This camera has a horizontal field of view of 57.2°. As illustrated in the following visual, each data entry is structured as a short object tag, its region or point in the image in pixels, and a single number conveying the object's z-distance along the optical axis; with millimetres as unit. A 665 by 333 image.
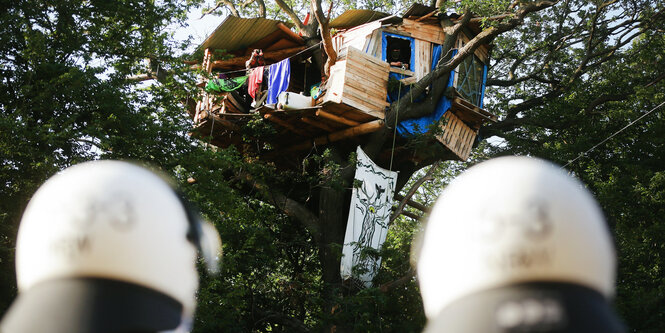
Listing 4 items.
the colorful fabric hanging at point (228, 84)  15981
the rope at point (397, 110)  14502
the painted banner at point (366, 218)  13734
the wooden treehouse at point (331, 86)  14305
